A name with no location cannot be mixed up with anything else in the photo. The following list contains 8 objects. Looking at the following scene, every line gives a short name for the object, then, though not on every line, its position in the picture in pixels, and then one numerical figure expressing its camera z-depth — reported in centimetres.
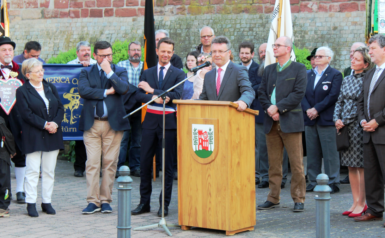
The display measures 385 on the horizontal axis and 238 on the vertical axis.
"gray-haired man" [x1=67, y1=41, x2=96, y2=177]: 971
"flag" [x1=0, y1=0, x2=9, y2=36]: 961
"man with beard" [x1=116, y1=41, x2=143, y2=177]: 986
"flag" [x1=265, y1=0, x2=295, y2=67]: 902
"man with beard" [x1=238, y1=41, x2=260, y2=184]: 899
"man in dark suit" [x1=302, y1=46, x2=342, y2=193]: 848
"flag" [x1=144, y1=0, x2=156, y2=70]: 907
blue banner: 952
